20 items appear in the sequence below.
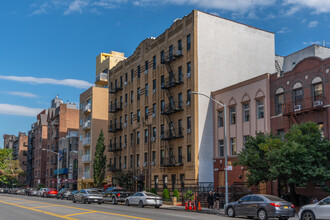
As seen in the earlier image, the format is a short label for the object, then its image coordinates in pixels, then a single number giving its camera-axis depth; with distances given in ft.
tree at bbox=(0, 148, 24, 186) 346.74
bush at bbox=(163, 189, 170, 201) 139.99
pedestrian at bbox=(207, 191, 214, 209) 111.24
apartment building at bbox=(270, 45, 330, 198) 99.40
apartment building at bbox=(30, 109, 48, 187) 349.00
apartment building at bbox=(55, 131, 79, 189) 265.36
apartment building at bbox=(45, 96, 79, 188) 311.47
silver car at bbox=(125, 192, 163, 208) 119.00
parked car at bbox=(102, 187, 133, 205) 140.36
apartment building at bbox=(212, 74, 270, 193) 118.83
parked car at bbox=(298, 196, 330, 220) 61.46
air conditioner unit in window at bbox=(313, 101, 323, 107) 98.78
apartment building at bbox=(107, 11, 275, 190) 141.28
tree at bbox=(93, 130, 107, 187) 189.88
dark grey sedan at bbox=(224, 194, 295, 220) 74.23
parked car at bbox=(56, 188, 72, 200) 195.57
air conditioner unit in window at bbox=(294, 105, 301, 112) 104.45
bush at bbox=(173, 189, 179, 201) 138.00
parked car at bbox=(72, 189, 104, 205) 138.00
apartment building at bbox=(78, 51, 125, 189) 230.27
